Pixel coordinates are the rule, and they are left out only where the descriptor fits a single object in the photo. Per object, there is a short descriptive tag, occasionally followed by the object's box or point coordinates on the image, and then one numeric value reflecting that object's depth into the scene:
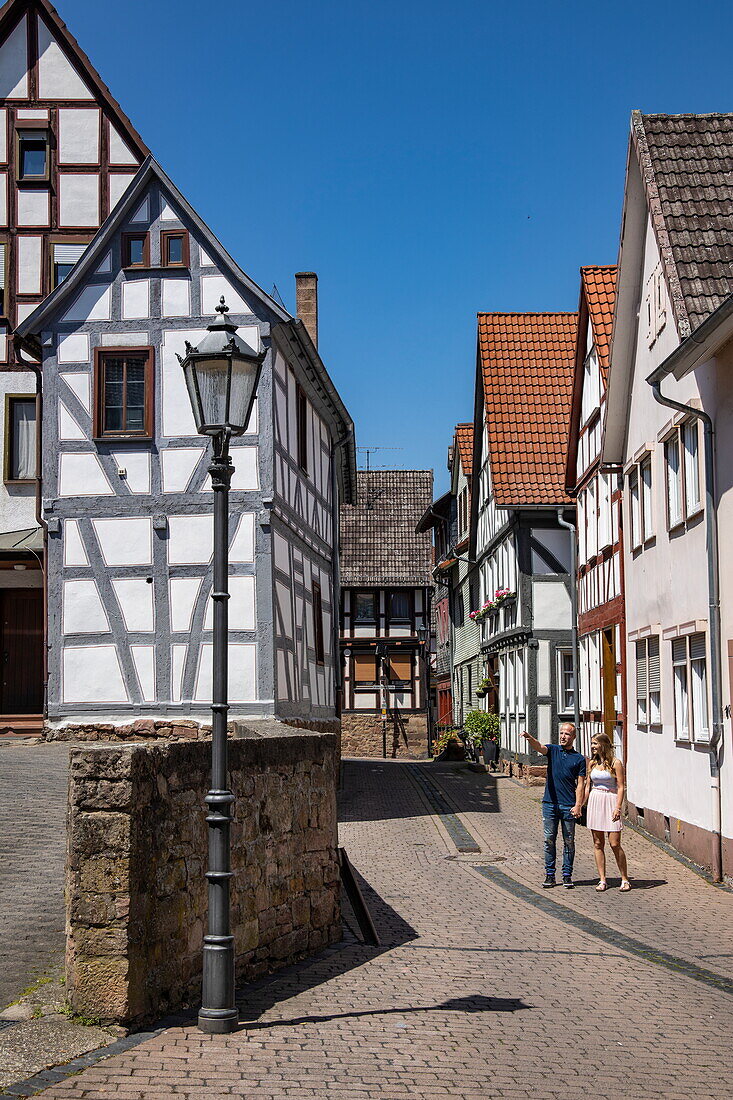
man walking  13.80
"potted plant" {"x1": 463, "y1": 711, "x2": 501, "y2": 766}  31.39
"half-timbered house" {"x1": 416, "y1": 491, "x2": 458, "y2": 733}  43.19
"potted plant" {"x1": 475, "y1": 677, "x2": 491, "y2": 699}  33.03
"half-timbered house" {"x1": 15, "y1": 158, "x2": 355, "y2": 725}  18.59
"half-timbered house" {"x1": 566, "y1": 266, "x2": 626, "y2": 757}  20.69
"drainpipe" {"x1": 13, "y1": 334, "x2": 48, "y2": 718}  19.22
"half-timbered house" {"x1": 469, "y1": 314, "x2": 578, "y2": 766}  27.08
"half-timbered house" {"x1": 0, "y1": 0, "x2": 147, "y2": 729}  23.16
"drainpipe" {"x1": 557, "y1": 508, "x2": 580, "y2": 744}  24.08
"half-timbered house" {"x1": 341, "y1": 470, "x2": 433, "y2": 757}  43.84
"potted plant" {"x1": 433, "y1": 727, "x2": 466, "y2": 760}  34.75
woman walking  13.63
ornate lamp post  7.00
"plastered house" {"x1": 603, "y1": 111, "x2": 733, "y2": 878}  13.99
